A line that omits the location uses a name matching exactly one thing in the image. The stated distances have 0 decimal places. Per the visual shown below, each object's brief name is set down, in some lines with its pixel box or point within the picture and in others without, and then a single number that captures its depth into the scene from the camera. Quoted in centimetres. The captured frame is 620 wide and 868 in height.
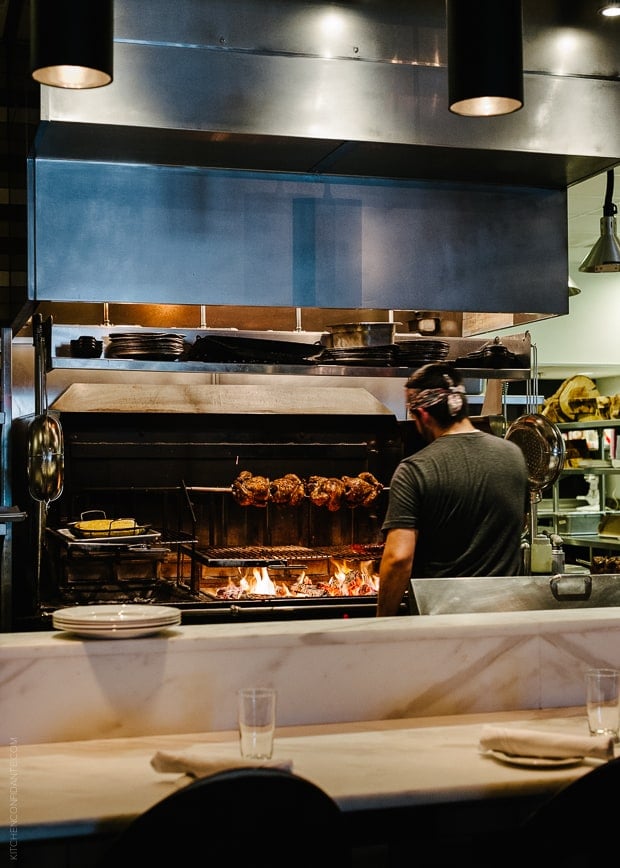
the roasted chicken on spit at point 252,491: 475
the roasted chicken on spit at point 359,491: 489
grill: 439
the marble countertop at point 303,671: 241
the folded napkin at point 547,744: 214
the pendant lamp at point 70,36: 227
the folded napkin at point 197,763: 194
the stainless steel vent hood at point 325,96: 376
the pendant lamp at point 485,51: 248
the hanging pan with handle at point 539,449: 466
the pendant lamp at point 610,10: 413
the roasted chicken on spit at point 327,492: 487
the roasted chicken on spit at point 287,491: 483
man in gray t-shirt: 385
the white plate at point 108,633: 245
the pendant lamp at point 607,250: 616
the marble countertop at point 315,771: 189
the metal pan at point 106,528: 412
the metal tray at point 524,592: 330
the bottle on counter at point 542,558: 448
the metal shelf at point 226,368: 406
